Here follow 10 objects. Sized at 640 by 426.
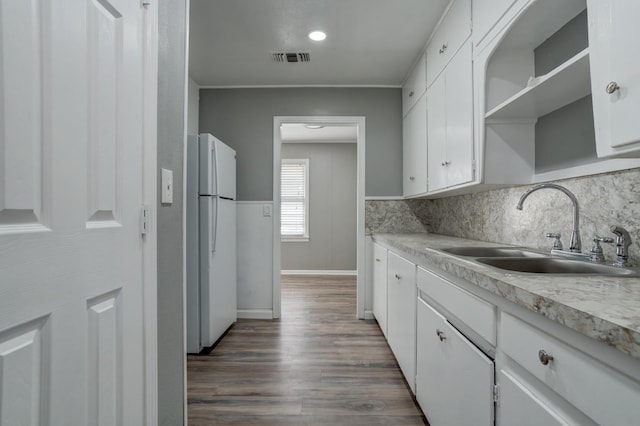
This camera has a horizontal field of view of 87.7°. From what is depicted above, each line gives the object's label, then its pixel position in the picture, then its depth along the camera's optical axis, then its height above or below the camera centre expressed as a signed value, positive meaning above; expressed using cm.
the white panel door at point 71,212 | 65 +1
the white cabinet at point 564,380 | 58 -33
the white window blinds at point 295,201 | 594 +28
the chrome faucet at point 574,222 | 138 -2
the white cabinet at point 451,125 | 187 +59
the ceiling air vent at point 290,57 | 280 +137
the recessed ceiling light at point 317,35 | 247 +136
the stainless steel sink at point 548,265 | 125 -20
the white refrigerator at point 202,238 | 256 -17
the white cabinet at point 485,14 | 149 +97
